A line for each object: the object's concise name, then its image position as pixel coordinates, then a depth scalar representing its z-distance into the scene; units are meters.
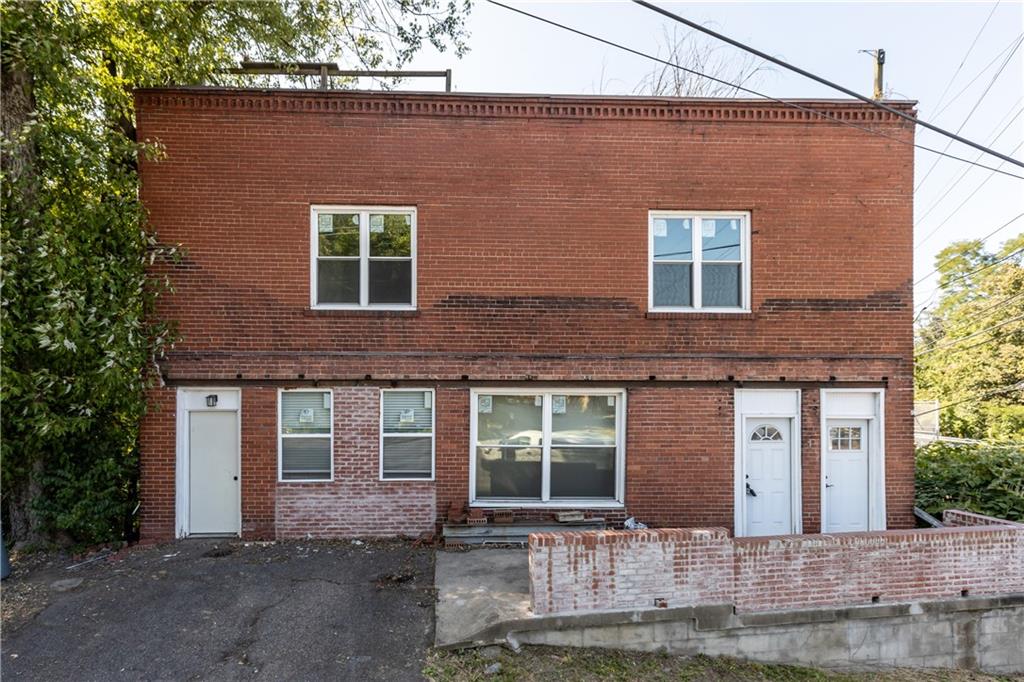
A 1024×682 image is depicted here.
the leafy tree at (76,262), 6.86
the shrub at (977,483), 8.89
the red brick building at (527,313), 8.17
